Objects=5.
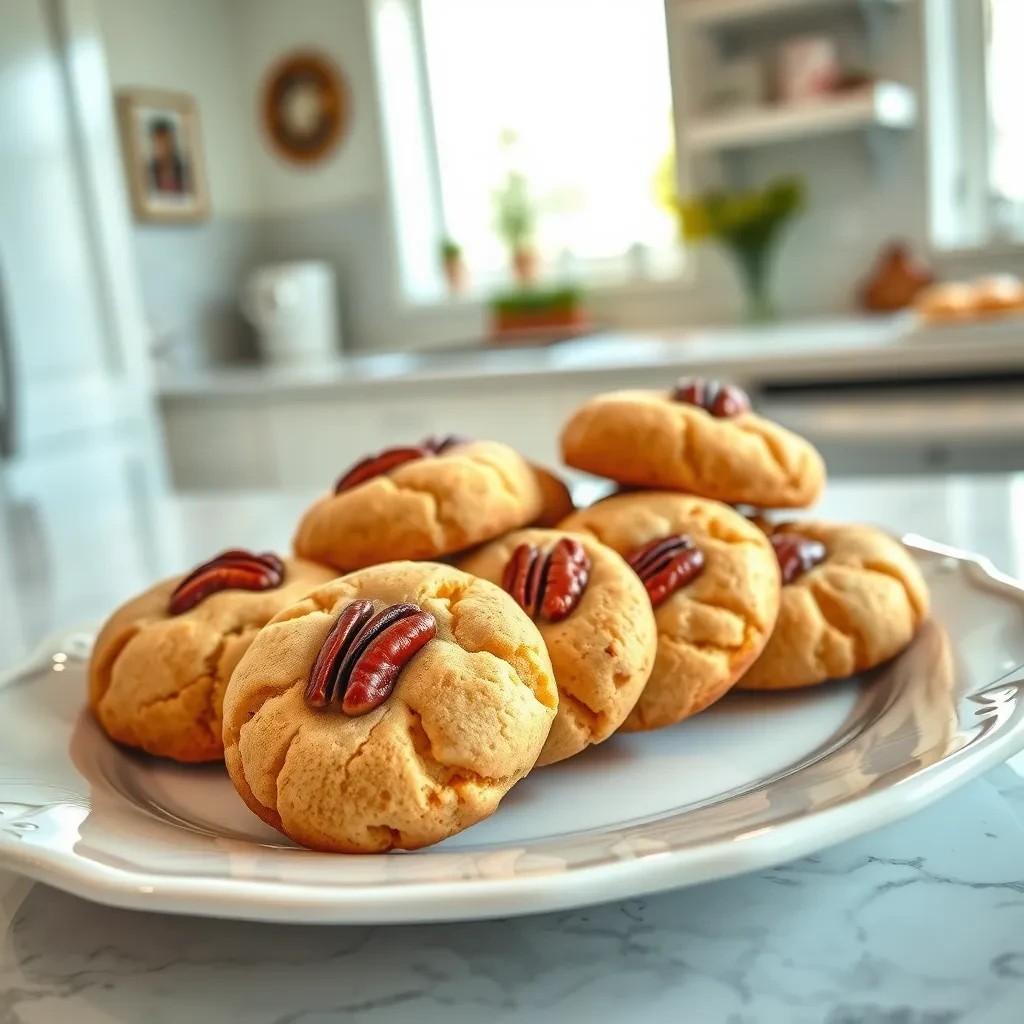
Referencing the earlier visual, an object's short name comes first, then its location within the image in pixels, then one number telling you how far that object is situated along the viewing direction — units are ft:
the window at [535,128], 12.10
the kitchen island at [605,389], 7.88
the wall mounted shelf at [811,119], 9.50
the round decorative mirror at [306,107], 12.92
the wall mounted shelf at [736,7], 9.84
